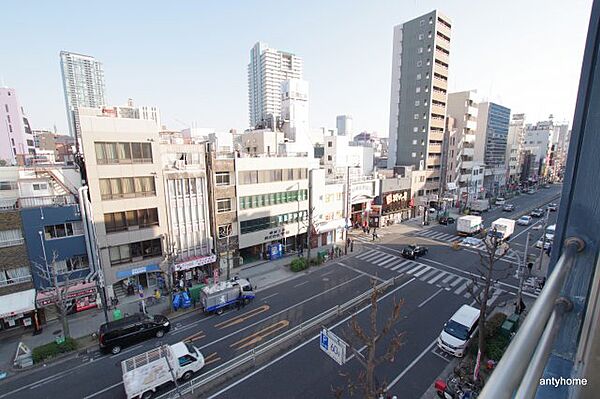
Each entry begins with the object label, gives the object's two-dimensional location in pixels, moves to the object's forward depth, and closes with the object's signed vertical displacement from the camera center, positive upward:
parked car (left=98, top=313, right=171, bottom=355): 19.44 -12.40
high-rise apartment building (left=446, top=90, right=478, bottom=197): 64.50 +2.60
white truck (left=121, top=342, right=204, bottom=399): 15.23 -11.96
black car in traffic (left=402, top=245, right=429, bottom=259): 35.41 -12.44
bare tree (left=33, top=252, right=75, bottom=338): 20.23 -10.36
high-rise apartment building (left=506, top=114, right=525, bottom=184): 89.36 +0.21
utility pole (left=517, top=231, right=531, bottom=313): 22.36 -11.34
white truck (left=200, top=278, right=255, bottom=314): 23.69 -12.05
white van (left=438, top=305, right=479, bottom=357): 17.61 -11.44
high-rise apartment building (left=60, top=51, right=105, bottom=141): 155.00 +40.93
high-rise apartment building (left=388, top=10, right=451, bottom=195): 55.59 +11.76
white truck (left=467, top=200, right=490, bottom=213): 59.78 -11.52
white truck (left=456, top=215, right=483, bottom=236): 44.12 -11.55
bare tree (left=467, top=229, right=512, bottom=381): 14.98 -8.84
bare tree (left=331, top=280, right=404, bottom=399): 9.69 -6.91
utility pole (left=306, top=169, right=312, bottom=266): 37.53 -5.57
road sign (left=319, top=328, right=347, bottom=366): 11.44 -7.96
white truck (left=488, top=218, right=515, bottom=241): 40.47 -10.84
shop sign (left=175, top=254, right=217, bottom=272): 28.65 -11.24
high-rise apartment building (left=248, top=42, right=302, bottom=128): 162.38 +44.62
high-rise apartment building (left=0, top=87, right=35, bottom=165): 62.19 +5.88
